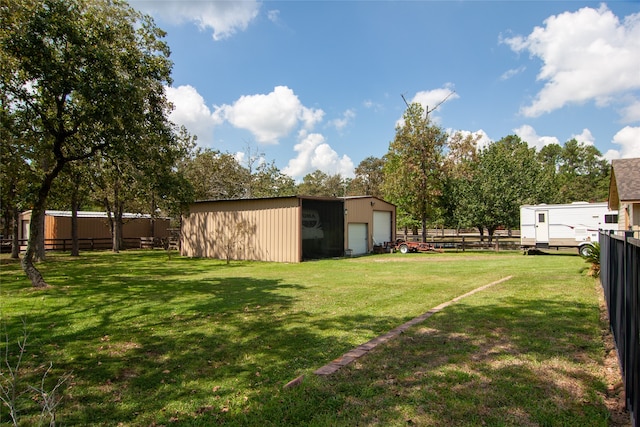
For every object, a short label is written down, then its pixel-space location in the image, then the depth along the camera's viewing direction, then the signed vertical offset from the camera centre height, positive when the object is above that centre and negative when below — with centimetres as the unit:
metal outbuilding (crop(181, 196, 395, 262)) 1814 -5
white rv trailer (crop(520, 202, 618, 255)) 1802 +10
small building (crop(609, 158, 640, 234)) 1287 +124
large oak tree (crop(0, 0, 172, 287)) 896 +373
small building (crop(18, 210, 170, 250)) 2739 -9
